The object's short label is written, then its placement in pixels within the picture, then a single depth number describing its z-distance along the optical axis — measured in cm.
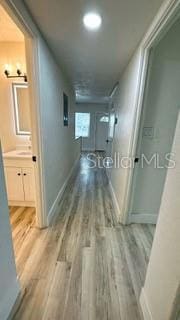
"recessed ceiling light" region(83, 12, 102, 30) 137
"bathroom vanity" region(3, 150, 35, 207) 229
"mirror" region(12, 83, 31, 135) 256
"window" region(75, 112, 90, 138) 814
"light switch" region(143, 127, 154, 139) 192
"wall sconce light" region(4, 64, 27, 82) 240
